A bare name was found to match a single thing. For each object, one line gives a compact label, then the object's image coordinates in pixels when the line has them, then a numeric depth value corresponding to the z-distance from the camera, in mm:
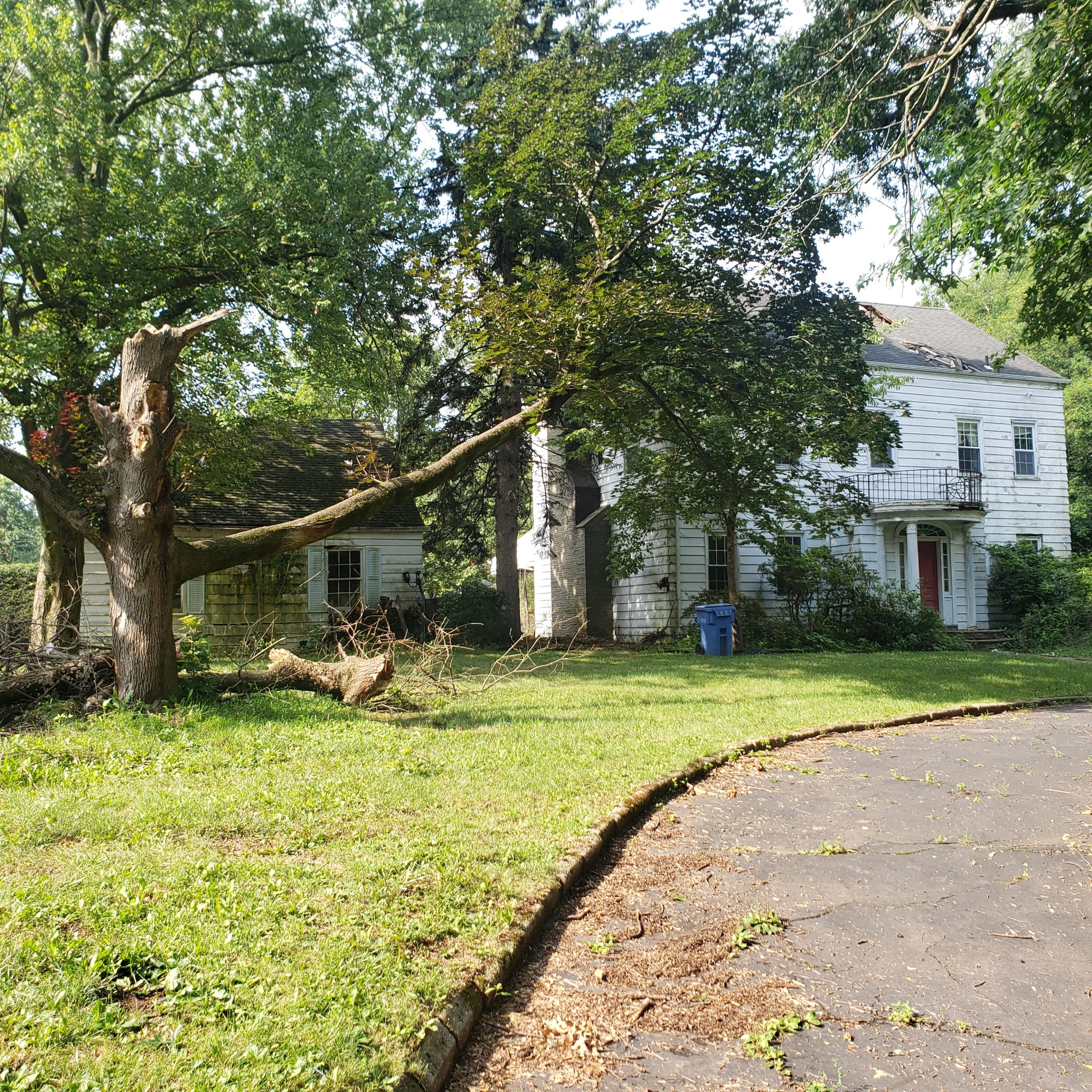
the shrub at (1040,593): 20672
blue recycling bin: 17172
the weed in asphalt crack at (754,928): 3689
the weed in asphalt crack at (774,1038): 2762
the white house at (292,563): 18016
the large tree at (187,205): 12711
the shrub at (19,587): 19703
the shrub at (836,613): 18609
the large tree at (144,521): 8070
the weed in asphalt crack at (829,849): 4895
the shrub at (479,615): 19156
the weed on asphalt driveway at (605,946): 3637
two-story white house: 21312
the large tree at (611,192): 12047
